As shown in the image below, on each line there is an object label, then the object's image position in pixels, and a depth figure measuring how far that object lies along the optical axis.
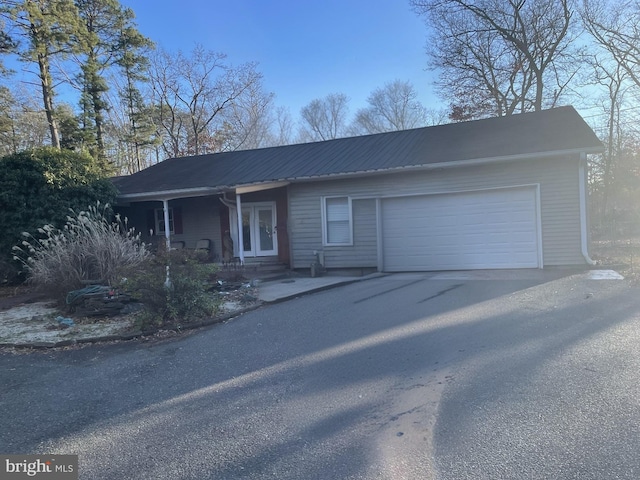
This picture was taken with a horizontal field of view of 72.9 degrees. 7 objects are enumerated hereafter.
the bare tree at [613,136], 24.19
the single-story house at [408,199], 10.68
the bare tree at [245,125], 33.66
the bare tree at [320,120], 42.62
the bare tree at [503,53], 23.05
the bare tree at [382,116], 39.91
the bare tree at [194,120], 32.16
